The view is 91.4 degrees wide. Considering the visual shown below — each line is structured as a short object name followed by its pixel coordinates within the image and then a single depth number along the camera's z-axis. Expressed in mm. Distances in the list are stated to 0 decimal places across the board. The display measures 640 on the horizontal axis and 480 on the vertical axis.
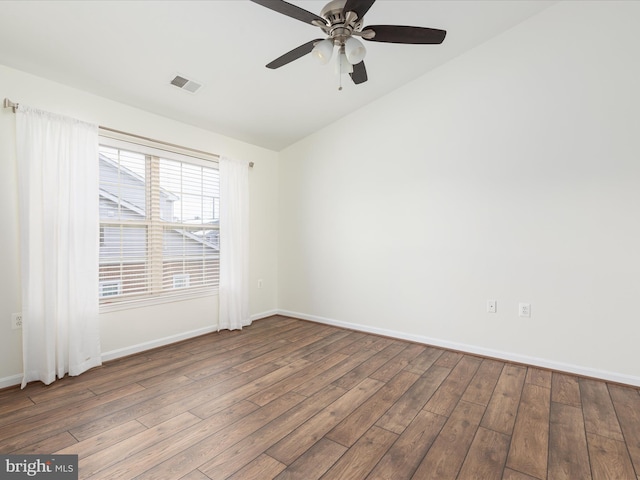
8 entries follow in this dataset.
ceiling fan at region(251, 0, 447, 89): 1781
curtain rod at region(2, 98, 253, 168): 2441
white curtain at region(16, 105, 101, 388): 2504
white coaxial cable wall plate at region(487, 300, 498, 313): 3168
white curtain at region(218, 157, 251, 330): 4020
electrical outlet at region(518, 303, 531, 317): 3002
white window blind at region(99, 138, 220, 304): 3098
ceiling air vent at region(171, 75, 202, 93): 2936
